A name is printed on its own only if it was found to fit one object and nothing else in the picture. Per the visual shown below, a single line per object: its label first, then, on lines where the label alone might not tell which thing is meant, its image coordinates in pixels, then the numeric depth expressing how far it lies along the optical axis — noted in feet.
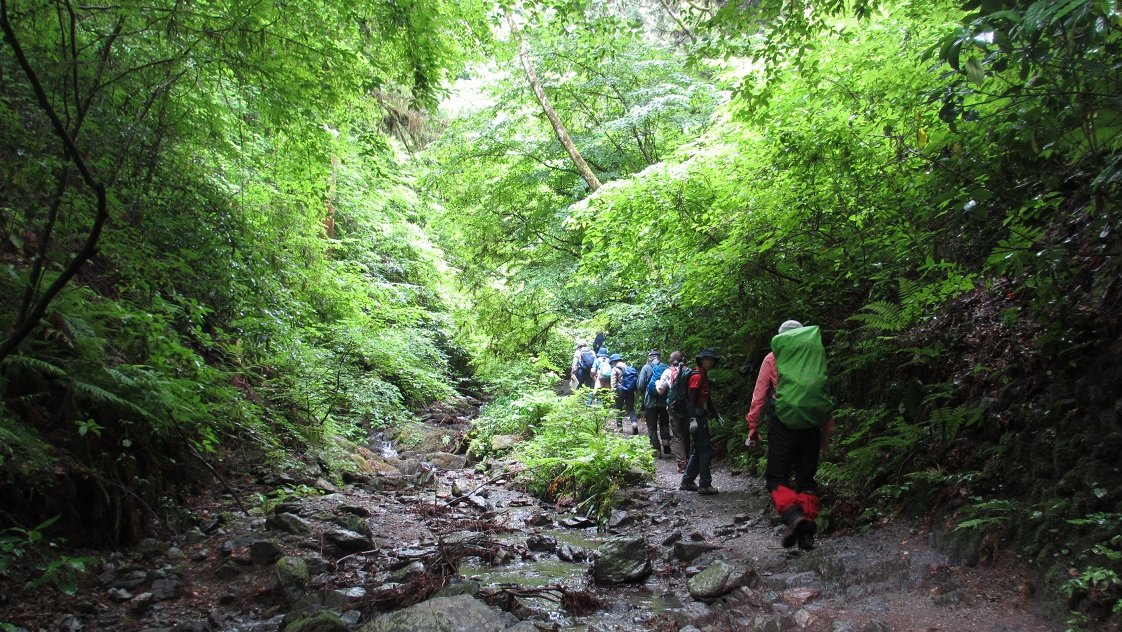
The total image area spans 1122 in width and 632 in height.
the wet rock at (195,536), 20.31
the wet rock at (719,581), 16.21
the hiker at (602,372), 47.85
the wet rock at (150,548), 18.60
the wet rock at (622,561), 18.45
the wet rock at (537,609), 16.07
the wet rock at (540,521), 27.37
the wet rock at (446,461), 42.68
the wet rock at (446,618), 14.14
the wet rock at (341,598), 16.94
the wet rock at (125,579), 16.57
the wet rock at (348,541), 21.99
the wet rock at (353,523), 23.62
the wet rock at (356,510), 26.58
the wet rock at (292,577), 17.56
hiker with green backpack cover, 16.83
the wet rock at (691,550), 19.70
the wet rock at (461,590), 16.89
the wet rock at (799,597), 14.66
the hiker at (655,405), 36.42
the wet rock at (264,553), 19.30
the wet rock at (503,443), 42.47
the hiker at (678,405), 30.51
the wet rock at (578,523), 26.71
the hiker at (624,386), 43.50
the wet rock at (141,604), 15.70
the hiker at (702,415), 27.48
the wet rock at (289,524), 22.24
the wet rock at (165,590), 16.69
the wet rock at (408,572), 19.45
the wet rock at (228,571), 18.37
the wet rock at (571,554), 21.68
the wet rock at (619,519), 25.84
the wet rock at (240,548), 19.33
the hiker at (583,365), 51.67
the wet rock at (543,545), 22.91
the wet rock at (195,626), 14.99
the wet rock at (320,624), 14.65
